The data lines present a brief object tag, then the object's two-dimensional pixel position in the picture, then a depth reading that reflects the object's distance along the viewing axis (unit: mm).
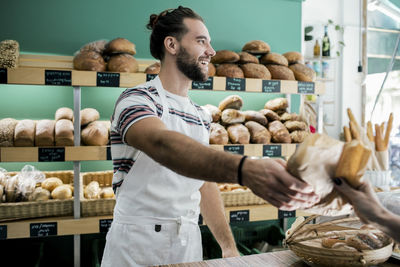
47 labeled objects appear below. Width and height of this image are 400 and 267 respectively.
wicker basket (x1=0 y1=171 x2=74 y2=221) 2229
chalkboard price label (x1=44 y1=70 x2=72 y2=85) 2193
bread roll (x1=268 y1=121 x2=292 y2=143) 2766
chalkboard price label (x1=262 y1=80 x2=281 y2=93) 2694
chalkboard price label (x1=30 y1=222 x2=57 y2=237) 2230
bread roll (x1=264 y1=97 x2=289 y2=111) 3004
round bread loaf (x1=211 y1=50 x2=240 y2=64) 2717
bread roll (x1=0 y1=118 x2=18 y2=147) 2225
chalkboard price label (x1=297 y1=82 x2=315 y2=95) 2824
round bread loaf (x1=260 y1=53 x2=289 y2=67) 2854
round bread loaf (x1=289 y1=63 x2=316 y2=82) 2889
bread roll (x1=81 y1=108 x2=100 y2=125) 2440
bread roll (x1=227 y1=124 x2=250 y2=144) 2623
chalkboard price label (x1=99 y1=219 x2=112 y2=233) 2332
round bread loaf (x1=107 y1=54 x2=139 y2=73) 2379
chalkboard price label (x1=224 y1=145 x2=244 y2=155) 2568
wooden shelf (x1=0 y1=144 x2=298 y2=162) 2197
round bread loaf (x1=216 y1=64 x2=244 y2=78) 2643
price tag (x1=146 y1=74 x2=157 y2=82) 2415
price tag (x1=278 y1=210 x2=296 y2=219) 2756
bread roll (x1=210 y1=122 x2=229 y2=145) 2578
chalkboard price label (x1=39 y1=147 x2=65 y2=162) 2231
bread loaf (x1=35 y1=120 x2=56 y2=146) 2279
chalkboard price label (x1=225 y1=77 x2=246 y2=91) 2588
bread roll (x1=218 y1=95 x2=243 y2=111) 2846
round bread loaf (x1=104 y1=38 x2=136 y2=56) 2430
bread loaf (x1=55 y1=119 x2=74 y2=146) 2295
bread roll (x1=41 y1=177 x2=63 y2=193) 2410
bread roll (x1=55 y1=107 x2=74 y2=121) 2473
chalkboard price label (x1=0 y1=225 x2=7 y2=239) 2189
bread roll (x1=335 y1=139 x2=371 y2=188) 770
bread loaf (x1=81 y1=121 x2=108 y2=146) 2330
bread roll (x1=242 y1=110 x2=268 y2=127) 2854
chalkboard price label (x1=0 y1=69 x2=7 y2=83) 2166
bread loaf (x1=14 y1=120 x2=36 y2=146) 2240
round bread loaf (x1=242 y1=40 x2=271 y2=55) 2881
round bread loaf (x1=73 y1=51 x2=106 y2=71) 2314
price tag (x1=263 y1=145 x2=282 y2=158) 2703
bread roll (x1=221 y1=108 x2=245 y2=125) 2729
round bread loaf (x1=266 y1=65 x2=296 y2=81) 2807
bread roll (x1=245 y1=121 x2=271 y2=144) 2691
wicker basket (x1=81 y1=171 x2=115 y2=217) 2361
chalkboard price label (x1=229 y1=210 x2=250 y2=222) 2588
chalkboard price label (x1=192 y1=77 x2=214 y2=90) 2485
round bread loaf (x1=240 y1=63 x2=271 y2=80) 2725
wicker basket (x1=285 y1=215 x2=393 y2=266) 1080
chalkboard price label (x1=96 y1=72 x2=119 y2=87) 2296
